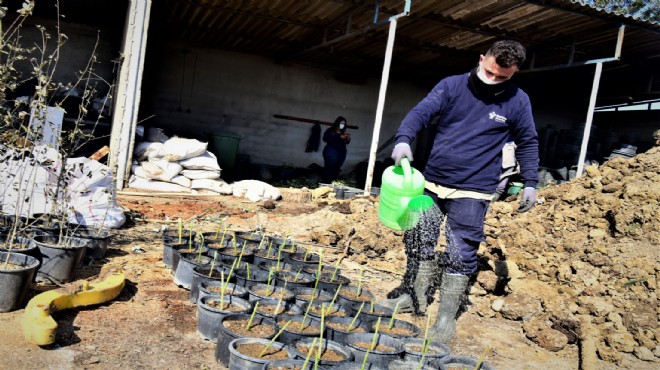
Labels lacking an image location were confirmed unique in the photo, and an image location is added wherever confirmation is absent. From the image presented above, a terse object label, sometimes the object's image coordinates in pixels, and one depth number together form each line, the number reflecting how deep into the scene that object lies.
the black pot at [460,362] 2.53
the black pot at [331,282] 3.67
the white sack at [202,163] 7.89
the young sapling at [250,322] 2.61
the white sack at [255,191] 8.18
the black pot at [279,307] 3.01
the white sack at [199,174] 7.90
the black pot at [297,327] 2.60
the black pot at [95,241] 3.79
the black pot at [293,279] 3.51
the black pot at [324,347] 2.50
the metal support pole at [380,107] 7.32
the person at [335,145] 10.15
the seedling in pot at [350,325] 2.84
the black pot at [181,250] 3.72
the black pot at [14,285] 2.63
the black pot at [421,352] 2.55
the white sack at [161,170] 7.39
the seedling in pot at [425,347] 2.41
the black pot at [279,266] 3.92
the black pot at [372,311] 3.11
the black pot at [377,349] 2.46
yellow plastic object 2.35
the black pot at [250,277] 3.38
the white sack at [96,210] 4.51
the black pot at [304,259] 4.12
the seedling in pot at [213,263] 3.37
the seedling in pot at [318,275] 3.50
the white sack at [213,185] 7.91
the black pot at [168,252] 3.91
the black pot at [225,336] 2.44
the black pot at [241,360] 2.21
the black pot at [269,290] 3.15
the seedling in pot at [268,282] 3.23
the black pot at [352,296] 3.31
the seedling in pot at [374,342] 2.55
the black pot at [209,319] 2.69
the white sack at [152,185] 7.23
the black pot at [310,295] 3.24
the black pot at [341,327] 2.76
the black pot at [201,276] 3.21
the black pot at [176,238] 4.09
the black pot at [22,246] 3.05
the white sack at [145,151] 7.57
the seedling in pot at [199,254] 3.80
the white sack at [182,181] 7.68
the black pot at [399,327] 2.98
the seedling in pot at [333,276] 3.78
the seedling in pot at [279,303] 2.94
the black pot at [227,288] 3.12
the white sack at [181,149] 7.70
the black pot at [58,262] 3.19
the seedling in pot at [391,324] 2.97
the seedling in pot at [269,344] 2.32
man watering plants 3.12
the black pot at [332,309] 3.14
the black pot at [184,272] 3.48
